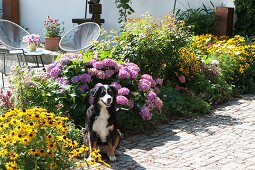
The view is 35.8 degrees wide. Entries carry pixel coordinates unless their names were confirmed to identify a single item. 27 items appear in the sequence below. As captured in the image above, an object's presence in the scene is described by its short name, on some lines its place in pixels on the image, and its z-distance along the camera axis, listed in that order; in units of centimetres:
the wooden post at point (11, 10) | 1292
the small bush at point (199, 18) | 1041
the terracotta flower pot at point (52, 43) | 1117
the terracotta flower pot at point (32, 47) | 838
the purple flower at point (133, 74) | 538
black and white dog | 423
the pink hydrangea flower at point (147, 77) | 576
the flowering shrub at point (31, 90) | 482
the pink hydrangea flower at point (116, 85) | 523
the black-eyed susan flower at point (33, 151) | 319
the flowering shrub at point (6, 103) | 478
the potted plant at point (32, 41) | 825
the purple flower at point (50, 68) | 546
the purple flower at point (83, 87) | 522
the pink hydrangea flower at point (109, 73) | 539
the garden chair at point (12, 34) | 907
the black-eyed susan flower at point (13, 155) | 317
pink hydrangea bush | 514
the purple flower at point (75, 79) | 516
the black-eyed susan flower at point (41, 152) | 324
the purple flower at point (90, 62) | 549
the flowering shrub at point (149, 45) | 629
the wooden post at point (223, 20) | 1020
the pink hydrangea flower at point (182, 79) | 695
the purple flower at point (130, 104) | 524
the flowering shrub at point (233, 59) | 791
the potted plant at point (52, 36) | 1119
